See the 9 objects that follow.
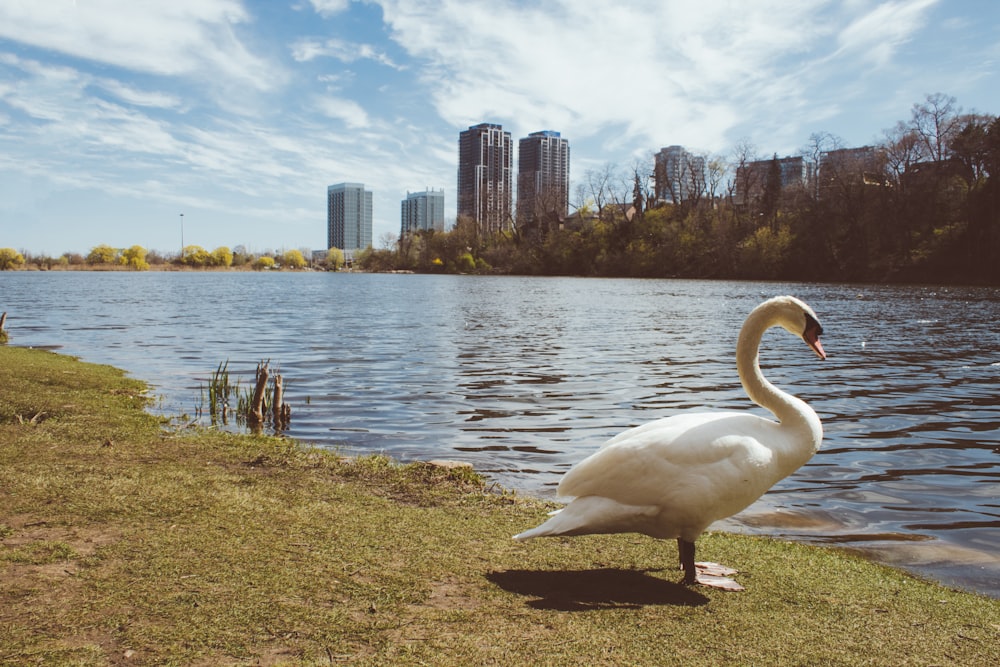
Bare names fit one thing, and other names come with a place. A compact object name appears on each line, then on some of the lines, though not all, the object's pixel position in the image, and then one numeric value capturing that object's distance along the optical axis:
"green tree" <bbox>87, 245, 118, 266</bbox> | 186.25
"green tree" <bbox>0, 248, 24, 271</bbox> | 166.88
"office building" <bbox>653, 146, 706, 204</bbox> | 121.56
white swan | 4.96
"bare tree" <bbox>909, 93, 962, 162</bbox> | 78.81
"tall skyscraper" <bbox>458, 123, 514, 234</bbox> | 173.25
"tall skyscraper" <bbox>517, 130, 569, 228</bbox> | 150.75
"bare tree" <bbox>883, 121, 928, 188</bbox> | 81.69
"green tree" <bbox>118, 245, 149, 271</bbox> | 183.50
